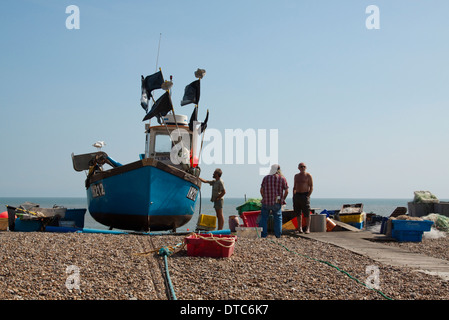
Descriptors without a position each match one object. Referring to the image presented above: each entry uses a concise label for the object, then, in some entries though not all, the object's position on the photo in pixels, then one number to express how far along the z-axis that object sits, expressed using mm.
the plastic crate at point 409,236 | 10625
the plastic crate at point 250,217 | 12469
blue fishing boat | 12094
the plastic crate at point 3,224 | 12891
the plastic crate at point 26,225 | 12746
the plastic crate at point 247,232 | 10406
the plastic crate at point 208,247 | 6824
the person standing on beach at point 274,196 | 9961
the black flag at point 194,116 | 14055
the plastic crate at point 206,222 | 12008
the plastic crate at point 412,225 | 10555
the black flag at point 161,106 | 12641
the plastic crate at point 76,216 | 14336
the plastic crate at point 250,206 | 14060
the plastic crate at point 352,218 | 15047
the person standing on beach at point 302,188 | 10750
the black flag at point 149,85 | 13273
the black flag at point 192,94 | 13869
